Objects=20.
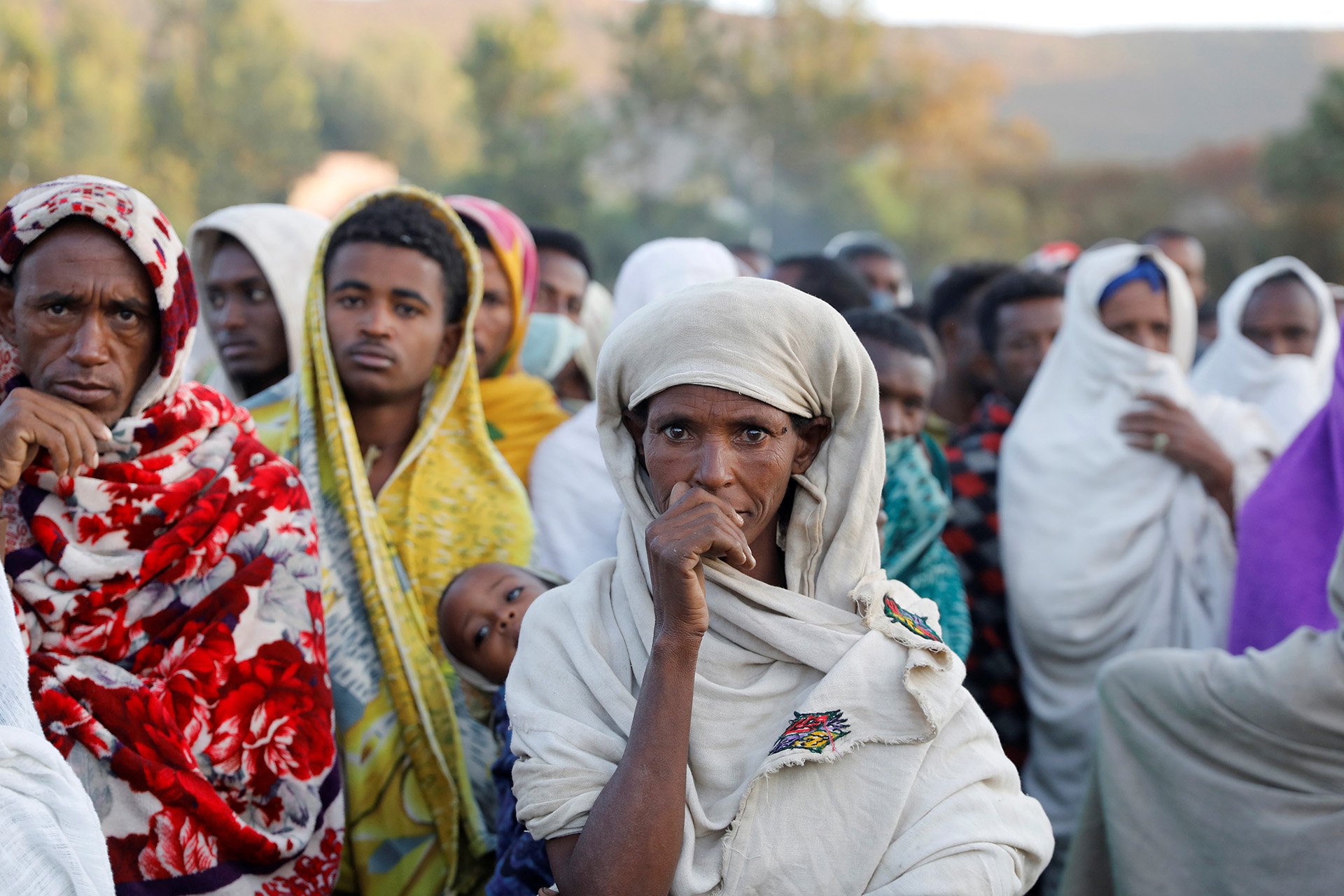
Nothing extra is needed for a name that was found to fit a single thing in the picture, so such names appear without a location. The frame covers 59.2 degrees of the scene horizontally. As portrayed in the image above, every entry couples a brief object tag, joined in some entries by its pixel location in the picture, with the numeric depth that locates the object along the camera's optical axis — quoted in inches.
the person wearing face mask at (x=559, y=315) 196.4
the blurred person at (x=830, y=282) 178.2
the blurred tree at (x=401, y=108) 1887.3
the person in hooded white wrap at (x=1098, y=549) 163.2
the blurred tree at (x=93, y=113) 1283.2
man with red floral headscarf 92.2
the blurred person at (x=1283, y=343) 215.0
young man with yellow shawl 113.9
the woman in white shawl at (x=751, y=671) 78.6
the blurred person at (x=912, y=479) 121.0
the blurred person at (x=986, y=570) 167.5
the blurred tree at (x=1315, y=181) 984.3
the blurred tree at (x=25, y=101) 1189.1
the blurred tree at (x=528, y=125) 1263.5
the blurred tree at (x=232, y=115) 1408.7
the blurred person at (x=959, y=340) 210.1
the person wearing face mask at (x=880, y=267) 277.6
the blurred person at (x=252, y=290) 146.4
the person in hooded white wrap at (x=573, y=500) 136.6
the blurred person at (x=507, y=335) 154.5
